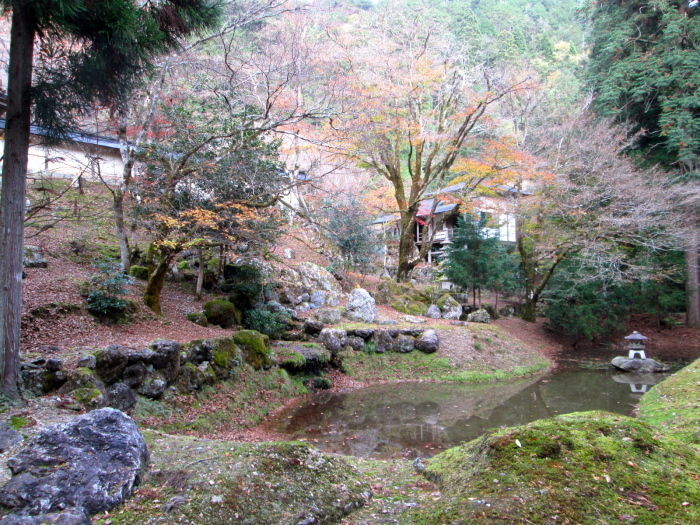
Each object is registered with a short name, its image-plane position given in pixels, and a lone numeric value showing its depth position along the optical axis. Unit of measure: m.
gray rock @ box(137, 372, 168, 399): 6.78
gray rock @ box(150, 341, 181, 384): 7.06
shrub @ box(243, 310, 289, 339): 11.55
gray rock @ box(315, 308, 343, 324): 13.59
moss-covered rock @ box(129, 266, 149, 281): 11.66
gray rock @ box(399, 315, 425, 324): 15.41
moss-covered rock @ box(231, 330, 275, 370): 9.45
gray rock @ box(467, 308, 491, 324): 17.81
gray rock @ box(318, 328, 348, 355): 12.24
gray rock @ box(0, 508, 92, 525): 2.20
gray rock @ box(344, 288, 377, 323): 14.40
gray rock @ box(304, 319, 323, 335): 12.45
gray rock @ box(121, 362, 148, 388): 6.54
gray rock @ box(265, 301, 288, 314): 12.34
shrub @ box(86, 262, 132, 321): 8.05
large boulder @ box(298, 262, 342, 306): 15.80
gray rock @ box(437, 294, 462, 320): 17.75
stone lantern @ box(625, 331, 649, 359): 13.55
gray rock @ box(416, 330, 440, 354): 13.45
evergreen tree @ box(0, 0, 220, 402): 4.71
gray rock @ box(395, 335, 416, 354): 13.38
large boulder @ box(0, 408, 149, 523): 2.52
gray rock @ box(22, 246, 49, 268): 9.59
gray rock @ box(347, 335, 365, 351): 12.77
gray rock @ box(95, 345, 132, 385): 6.16
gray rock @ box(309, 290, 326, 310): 15.04
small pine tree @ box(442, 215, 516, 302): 19.27
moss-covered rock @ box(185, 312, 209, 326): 10.24
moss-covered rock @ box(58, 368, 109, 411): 5.35
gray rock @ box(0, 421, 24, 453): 3.75
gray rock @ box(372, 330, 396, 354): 13.17
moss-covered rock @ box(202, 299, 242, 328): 10.89
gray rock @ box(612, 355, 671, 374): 13.19
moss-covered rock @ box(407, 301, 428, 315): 17.30
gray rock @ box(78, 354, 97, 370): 5.89
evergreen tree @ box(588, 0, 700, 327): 17.30
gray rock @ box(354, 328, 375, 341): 13.04
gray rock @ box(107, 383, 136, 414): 6.00
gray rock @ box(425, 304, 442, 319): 17.47
